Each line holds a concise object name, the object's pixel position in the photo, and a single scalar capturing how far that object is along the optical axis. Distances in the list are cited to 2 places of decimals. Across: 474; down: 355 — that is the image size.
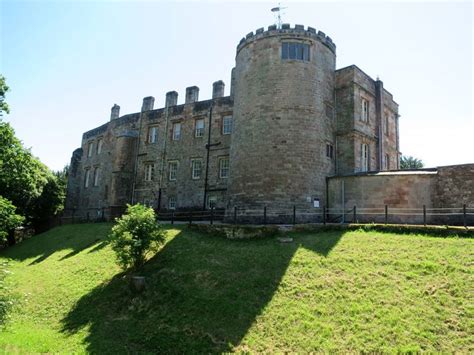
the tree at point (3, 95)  24.31
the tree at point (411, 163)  45.38
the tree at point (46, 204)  35.75
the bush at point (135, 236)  15.18
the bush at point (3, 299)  9.05
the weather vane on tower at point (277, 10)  23.72
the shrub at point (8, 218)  18.92
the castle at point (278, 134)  19.94
